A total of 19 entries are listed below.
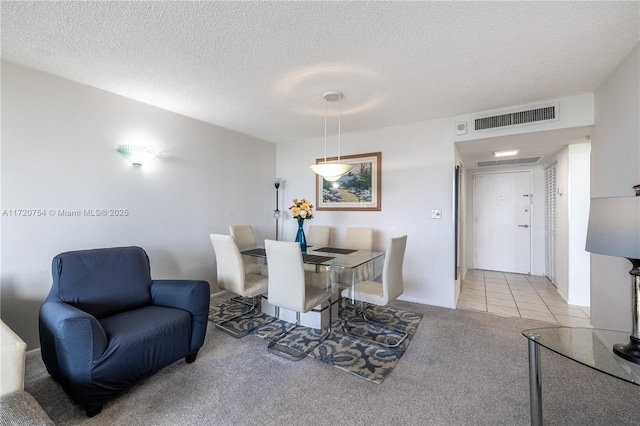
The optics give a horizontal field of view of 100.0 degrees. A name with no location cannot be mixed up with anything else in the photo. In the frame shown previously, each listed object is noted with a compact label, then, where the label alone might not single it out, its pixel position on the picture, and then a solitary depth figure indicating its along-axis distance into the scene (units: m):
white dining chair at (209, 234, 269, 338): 2.65
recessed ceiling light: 4.07
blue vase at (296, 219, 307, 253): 3.30
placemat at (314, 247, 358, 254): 3.21
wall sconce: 2.83
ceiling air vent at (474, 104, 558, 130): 2.91
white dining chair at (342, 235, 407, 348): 2.44
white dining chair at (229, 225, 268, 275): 3.33
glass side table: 1.23
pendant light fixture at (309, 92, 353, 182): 2.83
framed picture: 4.04
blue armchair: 1.57
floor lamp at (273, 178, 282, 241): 4.46
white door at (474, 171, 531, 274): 5.29
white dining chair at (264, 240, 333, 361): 2.24
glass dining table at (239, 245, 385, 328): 2.61
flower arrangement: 3.17
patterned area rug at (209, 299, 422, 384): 2.15
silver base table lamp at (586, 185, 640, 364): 1.29
